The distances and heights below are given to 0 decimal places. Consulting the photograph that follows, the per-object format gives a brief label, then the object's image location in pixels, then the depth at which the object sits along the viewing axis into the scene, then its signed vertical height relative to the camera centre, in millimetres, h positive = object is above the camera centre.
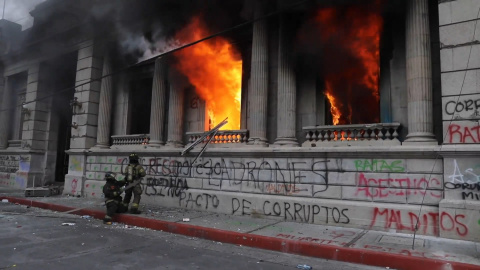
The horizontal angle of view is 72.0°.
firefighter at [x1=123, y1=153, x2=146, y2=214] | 8820 -362
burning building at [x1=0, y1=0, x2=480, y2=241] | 6754 +1833
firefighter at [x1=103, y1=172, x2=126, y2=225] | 8445 -842
